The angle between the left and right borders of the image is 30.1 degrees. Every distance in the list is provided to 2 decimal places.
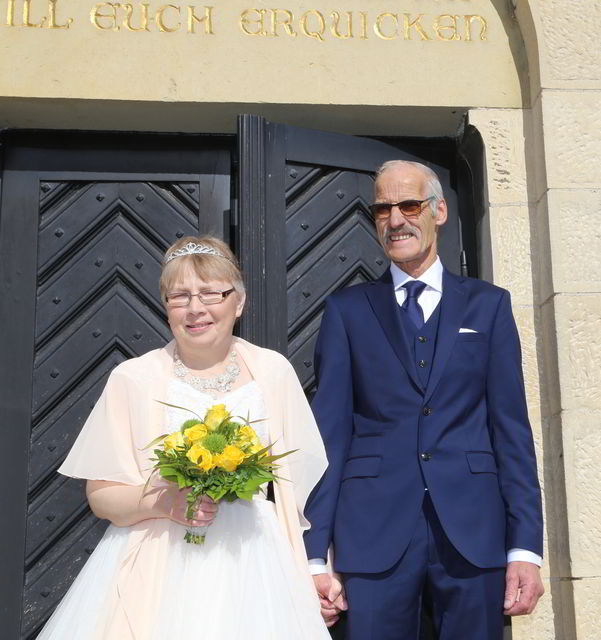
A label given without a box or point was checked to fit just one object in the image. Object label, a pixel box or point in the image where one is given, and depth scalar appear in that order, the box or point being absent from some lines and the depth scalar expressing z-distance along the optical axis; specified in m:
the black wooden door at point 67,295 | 5.03
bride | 3.39
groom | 3.81
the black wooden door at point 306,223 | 5.14
